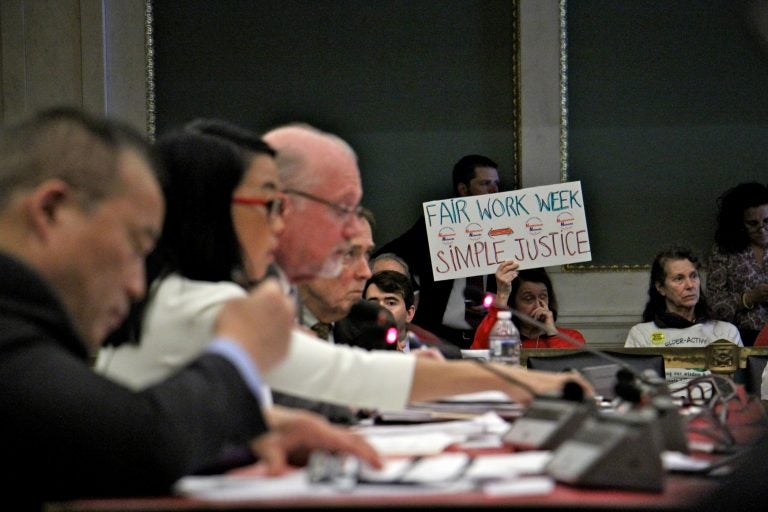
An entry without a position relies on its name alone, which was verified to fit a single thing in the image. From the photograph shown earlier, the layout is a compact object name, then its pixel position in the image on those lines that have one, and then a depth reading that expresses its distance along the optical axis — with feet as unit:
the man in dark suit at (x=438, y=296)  36.44
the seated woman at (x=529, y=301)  32.95
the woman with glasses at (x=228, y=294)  11.88
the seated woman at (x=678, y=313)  33.61
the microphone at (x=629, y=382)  13.90
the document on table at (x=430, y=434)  12.16
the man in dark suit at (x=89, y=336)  7.80
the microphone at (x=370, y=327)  18.05
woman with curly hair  36.72
